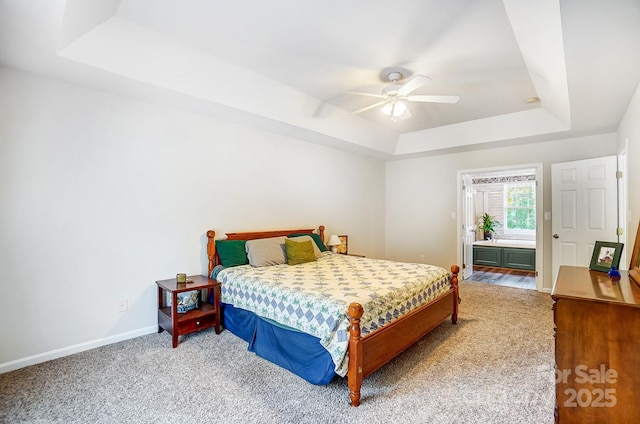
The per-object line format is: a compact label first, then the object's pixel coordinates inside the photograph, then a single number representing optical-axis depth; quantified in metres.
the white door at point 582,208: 4.13
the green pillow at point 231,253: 3.59
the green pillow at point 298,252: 3.89
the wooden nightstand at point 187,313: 2.95
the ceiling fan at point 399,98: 2.94
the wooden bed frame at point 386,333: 2.06
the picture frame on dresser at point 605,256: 2.08
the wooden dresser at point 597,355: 1.45
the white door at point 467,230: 5.88
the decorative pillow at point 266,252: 3.66
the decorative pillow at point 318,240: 4.73
